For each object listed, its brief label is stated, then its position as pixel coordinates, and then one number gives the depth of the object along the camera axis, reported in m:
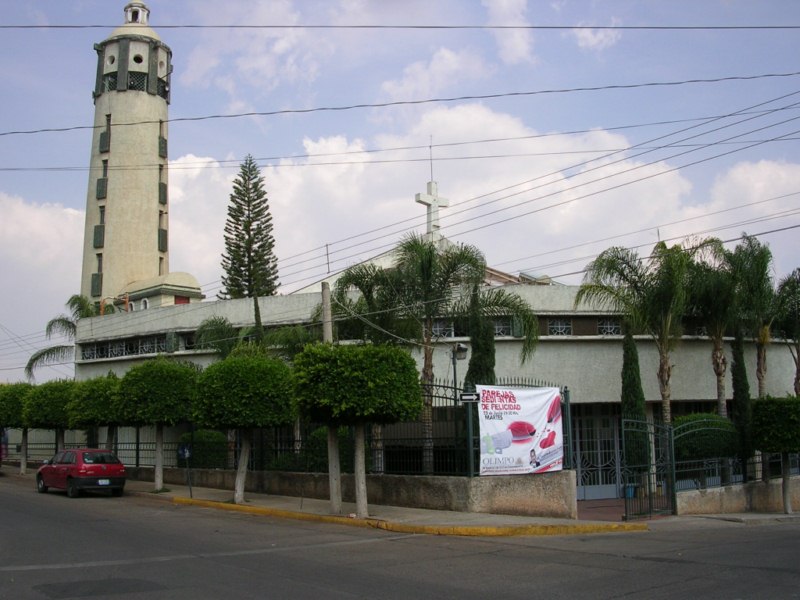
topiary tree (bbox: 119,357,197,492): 24.31
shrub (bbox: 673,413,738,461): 21.20
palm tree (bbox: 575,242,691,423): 24.11
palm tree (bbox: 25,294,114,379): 42.28
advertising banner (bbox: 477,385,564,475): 17.33
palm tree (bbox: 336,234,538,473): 22.59
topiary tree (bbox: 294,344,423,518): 16.45
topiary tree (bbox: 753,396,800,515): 20.78
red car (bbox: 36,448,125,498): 23.33
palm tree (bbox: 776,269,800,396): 28.58
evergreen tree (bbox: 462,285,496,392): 21.55
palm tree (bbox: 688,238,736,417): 24.84
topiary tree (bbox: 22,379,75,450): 32.19
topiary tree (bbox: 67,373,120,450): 27.75
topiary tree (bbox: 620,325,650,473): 24.41
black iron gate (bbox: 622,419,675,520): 18.53
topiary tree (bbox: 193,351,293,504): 20.56
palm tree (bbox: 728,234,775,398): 25.19
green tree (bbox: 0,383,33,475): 35.25
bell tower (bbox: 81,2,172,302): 49.56
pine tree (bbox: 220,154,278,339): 48.19
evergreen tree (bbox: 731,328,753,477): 22.70
